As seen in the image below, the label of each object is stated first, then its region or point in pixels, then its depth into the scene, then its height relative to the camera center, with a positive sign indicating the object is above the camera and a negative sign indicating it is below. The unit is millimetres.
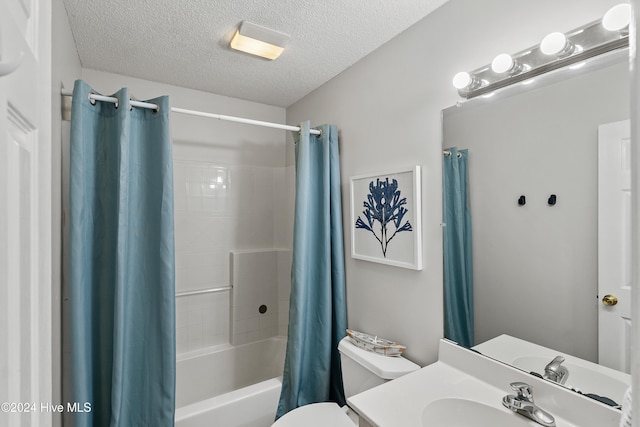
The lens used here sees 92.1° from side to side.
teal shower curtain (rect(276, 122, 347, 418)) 1814 -411
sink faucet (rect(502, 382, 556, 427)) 908 -599
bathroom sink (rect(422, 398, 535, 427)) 994 -677
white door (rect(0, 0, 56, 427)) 406 +4
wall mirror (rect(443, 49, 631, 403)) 907 -16
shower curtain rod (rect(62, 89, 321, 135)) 1423 +544
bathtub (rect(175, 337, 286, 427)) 1612 -1115
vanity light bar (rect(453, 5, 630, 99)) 889 +500
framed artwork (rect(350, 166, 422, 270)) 1465 -26
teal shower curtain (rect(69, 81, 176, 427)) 1354 -216
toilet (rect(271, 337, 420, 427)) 1409 -827
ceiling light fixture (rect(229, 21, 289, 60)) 1503 +894
